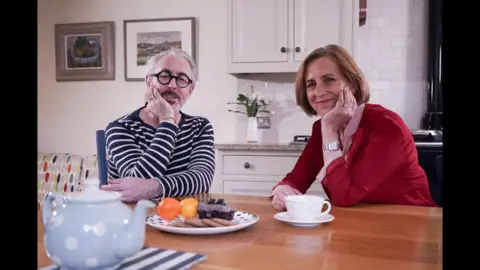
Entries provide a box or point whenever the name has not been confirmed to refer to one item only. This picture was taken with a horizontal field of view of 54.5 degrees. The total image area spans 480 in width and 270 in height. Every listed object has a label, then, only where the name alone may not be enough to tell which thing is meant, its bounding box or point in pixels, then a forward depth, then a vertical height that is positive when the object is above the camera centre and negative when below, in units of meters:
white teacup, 0.98 -0.19
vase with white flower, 2.98 +0.06
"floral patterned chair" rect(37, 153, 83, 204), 3.04 -0.37
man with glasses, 1.53 -0.07
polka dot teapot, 0.56 -0.13
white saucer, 0.95 -0.21
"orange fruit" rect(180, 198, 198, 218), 0.93 -0.18
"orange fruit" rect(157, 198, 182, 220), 0.95 -0.18
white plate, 0.84 -0.20
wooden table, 0.67 -0.21
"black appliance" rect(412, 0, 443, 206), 2.52 +0.21
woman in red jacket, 1.29 -0.08
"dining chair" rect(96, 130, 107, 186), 1.34 -0.09
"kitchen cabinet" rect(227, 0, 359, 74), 2.70 +0.53
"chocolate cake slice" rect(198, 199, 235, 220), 0.92 -0.18
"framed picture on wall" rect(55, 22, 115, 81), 3.42 +0.50
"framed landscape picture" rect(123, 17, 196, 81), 3.25 +0.57
